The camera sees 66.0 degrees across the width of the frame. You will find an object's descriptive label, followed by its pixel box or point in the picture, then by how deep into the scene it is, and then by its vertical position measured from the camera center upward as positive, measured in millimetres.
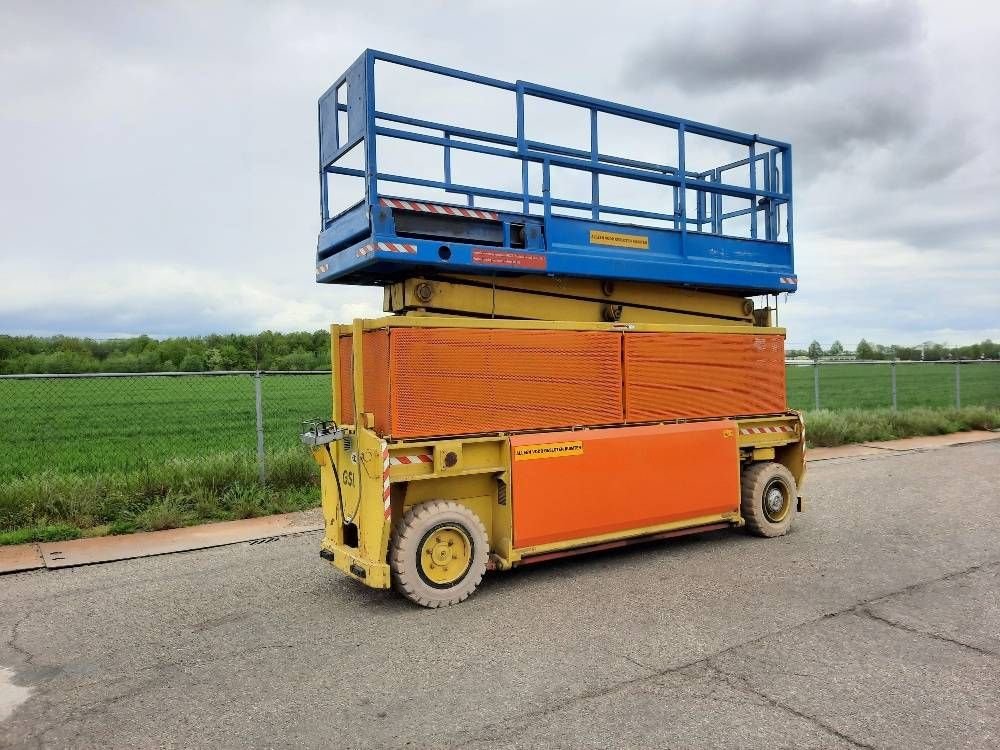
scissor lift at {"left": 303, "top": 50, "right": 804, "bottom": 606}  5809 +80
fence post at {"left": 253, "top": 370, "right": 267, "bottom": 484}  9406 -535
